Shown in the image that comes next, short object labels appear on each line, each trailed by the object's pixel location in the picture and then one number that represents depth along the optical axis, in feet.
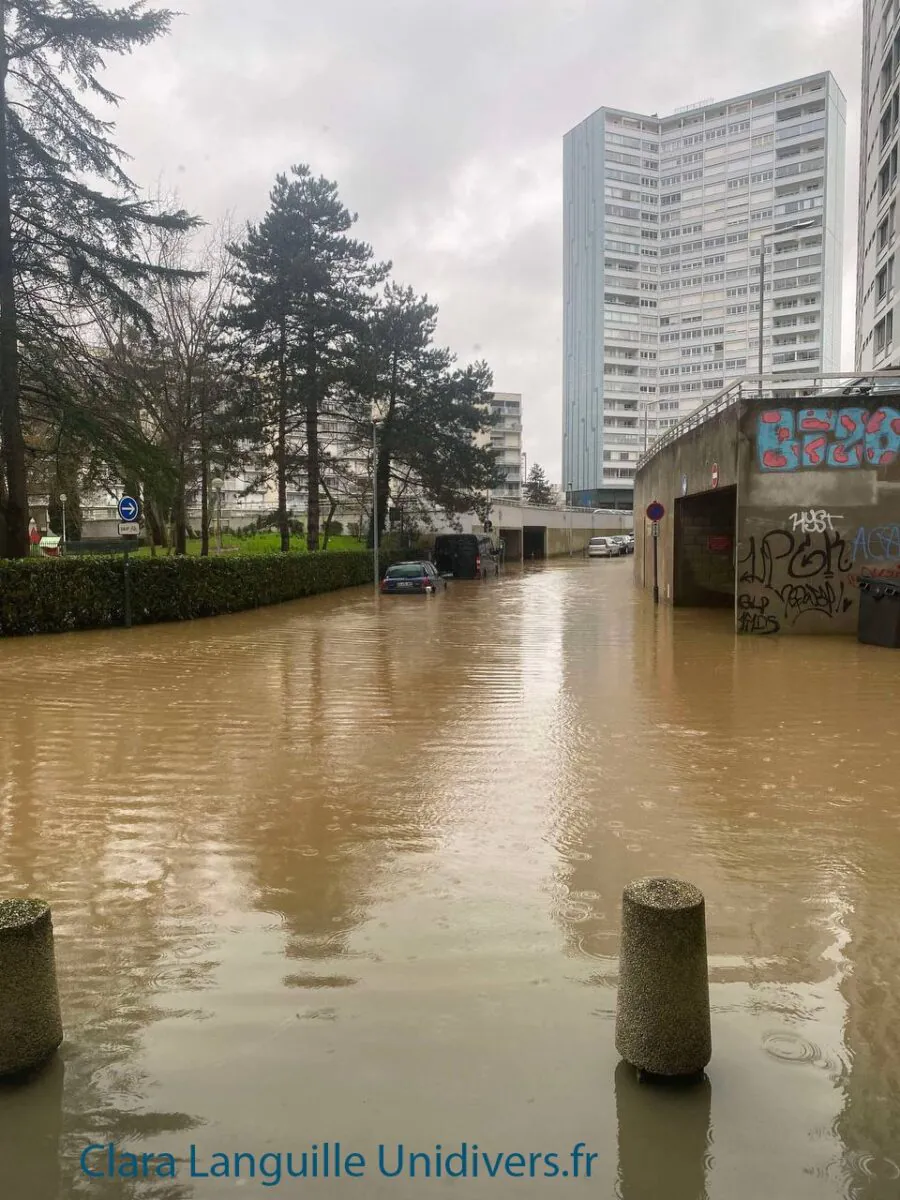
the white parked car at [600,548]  236.79
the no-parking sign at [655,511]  81.76
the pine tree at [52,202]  64.03
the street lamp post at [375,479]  112.41
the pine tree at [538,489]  350.84
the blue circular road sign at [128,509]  60.54
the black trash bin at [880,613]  49.44
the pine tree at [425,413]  135.64
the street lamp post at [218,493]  133.08
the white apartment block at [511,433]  420.36
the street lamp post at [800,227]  88.99
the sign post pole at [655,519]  82.04
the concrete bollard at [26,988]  10.84
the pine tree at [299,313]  111.65
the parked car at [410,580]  105.19
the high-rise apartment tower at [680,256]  365.61
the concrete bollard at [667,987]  10.73
